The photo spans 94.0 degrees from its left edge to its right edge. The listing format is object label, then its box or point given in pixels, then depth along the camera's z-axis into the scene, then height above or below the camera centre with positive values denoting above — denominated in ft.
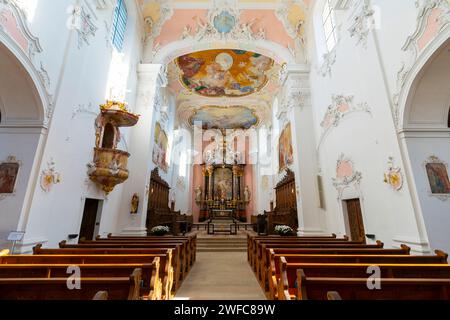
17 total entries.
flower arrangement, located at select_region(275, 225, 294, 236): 24.05 -1.66
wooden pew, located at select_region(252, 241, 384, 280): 12.85 -1.87
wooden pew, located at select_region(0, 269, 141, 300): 6.09 -2.09
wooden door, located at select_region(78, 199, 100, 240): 19.85 -0.27
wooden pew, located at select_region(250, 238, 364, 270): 14.58 -1.84
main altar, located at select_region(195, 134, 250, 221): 55.67 +8.16
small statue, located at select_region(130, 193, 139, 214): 25.11 +1.40
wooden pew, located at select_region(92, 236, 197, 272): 15.75 -1.82
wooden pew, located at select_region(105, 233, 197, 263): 17.51 -2.05
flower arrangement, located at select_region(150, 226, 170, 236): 24.67 -1.70
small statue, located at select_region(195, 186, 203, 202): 56.54 +5.82
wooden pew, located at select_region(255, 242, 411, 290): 11.32 -1.87
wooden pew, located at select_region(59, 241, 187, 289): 13.16 -1.86
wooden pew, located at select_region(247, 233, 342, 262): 17.30 -1.84
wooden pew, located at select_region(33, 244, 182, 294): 11.10 -1.85
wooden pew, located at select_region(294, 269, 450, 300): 6.09 -2.10
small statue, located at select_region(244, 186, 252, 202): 56.50 +5.64
